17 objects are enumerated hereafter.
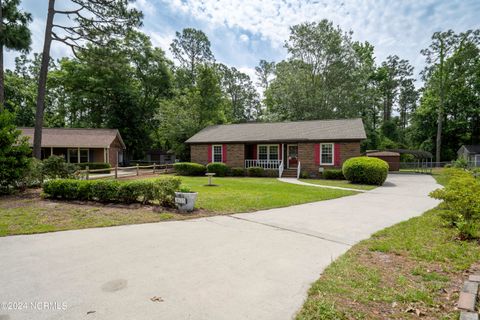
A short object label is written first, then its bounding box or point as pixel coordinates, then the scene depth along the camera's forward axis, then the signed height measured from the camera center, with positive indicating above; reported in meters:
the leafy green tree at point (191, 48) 39.88 +16.84
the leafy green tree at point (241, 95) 48.53 +11.63
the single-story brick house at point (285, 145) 18.62 +0.80
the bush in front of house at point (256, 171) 19.76 -1.26
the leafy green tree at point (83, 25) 13.59 +7.03
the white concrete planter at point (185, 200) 7.48 -1.35
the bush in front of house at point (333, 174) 17.61 -1.30
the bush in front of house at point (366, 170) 14.73 -0.86
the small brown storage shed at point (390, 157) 27.59 -0.10
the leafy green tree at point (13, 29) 13.16 +6.45
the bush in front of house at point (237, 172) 20.34 -1.37
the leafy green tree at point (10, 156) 9.78 -0.13
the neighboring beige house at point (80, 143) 25.73 +1.00
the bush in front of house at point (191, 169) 20.59 -1.18
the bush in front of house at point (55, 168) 10.66 -0.62
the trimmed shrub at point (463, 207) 4.93 -1.04
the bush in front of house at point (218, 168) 20.27 -1.07
